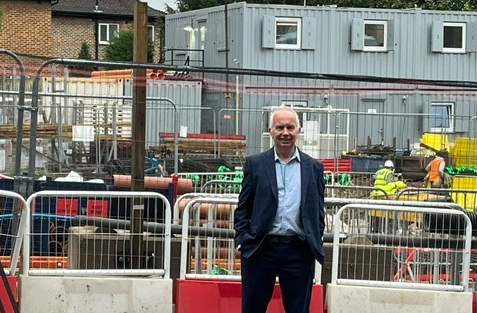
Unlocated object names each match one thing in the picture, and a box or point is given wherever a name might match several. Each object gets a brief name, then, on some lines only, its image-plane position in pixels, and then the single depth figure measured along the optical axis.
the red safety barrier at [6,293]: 9.45
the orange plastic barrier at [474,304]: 9.92
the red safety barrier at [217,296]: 9.71
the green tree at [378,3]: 54.41
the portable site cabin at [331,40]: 37.59
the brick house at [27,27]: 50.22
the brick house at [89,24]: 67.44
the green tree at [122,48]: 57.66
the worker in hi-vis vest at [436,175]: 20.08
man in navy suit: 8.21
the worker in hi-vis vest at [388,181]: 17.03
